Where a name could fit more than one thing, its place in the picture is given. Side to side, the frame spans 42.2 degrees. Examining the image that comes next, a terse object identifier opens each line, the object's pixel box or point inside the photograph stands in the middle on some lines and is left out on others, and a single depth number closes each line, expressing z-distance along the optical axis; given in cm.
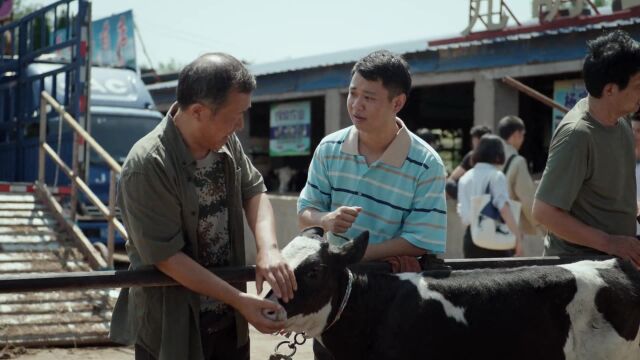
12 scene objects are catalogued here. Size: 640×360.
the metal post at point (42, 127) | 888
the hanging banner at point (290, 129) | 1797
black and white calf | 282
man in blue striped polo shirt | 310
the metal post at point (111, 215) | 745
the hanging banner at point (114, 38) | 2110
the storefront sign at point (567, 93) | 1220
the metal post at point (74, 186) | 831
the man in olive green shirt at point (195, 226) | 261
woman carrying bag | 628
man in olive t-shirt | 333
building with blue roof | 1207
